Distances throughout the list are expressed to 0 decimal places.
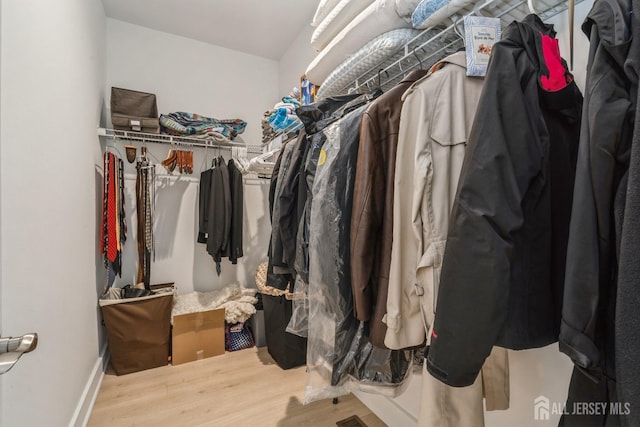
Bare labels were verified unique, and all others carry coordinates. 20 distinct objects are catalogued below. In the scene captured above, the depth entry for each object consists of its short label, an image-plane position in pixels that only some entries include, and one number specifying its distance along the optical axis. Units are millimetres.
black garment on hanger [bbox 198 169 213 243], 2598
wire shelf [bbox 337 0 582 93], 873
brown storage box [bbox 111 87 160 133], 2336
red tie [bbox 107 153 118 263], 2127
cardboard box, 2338
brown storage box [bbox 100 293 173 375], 2137
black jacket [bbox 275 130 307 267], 1391
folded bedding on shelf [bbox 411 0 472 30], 884
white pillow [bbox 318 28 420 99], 1110
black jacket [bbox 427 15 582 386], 583
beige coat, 773
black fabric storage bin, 2244
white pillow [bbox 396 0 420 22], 1034
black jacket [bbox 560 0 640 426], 497
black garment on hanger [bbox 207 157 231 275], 2492
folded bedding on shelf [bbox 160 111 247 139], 2504
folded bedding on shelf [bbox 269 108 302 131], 2109
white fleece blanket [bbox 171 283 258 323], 2486
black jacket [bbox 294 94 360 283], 1251
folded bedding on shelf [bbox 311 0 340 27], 1409
